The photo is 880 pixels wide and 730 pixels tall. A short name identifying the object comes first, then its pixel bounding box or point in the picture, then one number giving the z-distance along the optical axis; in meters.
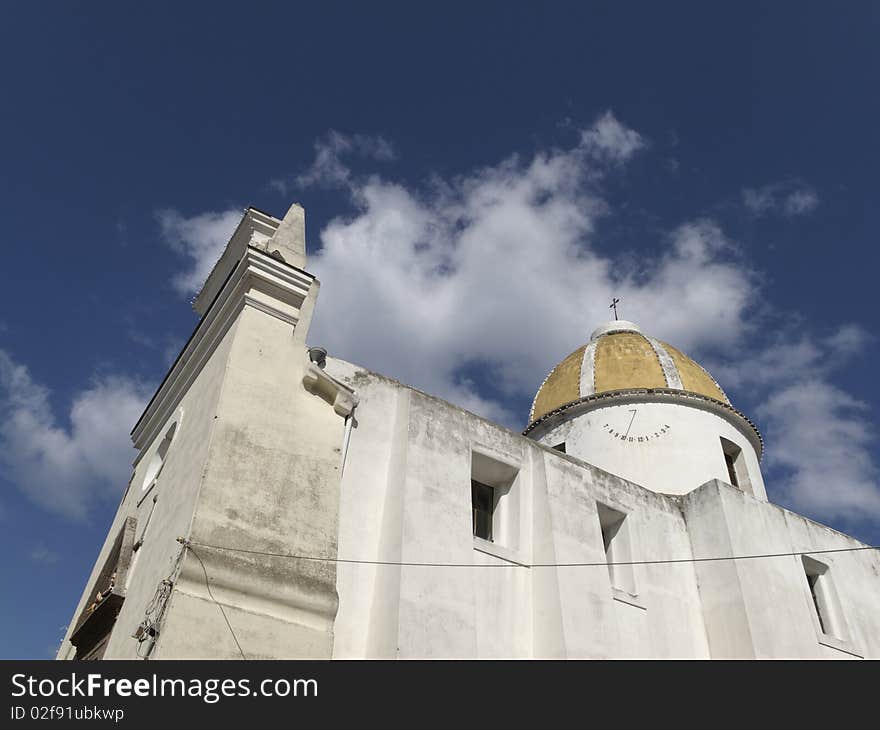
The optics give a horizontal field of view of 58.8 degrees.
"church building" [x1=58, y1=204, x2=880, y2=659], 8.16
